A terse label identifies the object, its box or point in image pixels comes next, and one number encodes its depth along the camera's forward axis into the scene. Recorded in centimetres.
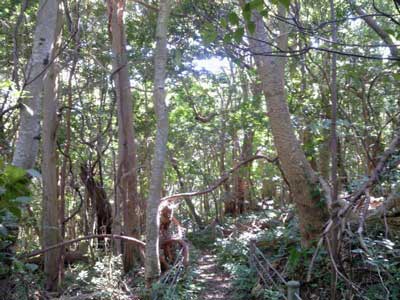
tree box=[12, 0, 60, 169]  417
